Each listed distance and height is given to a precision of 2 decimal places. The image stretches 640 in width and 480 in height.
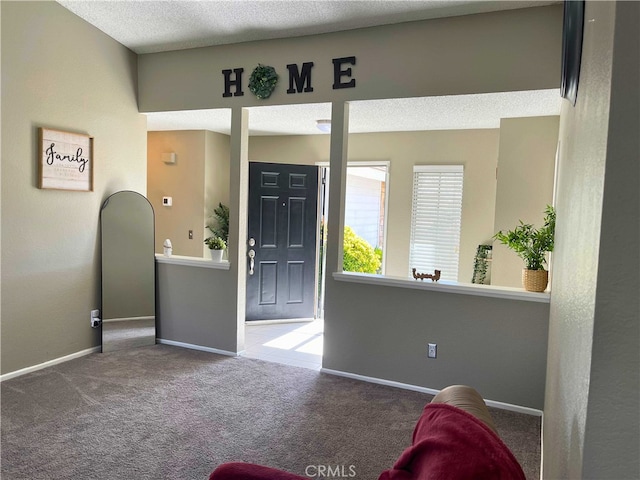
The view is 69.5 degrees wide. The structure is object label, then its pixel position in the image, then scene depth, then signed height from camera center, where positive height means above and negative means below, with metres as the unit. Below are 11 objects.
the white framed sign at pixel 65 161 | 3.90 +0.36
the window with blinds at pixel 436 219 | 5.54 -0.03
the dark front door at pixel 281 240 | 5.73 -0.38
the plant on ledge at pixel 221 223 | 6.42 -0.22
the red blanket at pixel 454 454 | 1.02 -0.55
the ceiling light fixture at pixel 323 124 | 4.82 +0.92
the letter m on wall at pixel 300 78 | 4.04 +1.17
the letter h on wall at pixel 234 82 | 4.32 +1.18
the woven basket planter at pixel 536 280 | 3.37 -0.44
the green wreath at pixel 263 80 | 4.16 +1.16
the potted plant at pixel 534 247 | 3.27 -0.20
